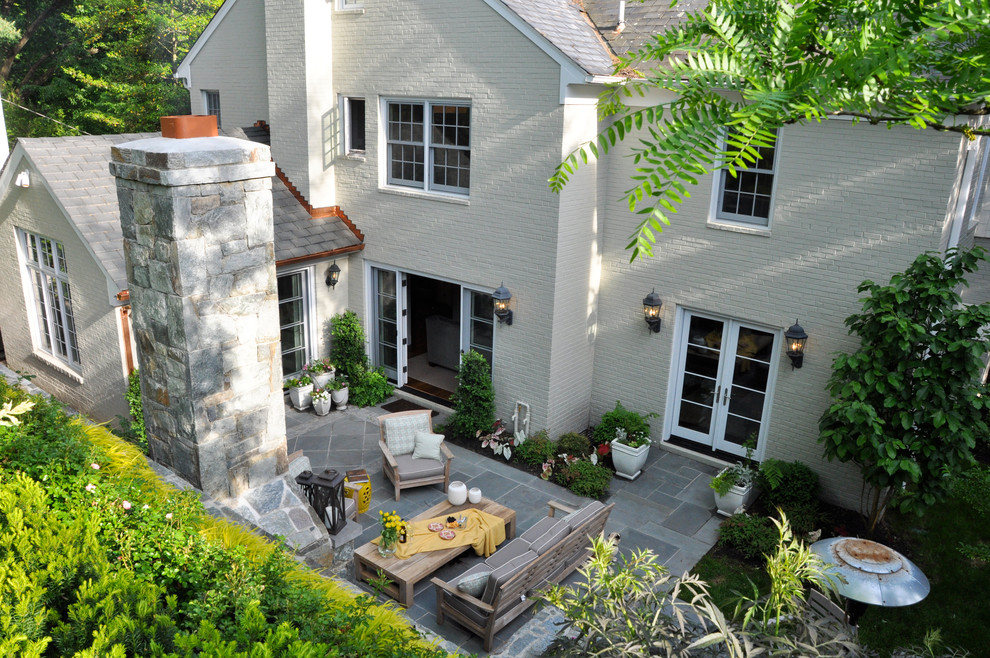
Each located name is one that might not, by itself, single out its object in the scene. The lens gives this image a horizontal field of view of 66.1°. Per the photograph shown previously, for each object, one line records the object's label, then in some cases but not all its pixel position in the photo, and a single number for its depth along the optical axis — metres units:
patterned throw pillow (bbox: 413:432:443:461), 11.04
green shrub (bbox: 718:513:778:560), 9.52
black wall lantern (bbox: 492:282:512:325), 11.89
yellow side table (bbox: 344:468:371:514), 10.12
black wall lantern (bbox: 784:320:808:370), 10.36
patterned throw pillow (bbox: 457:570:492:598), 7.85
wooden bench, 7.70
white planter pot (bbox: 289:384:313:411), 13.41
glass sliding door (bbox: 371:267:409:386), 13.82
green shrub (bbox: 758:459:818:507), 10.36
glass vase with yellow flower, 8.63
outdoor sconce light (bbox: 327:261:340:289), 13.74
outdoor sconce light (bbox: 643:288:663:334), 11.60
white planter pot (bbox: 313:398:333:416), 13.23
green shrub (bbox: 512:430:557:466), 11.72
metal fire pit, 6.81
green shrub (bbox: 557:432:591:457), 11.80
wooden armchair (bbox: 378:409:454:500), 10.80
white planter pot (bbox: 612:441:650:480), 11.34
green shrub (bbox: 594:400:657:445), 11.73
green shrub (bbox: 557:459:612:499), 11.02
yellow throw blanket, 8.90
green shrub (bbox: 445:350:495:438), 12.37
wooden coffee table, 8.40
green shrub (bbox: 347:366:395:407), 13.79
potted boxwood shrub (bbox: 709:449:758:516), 10.29
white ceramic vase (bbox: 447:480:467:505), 9.77
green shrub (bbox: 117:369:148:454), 8.84
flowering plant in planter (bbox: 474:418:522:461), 12.06
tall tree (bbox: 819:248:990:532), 8.69
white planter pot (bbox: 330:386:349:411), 13.49
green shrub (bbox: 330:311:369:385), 13.88
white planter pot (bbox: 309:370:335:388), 13.44
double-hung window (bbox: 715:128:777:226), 10.55
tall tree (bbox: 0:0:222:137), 26.14
